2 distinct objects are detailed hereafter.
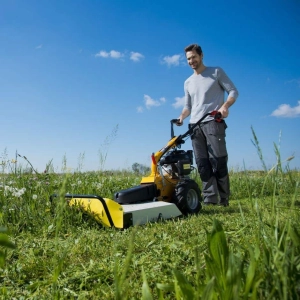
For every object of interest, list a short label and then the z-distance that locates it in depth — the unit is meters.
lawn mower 3.25
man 5.04
